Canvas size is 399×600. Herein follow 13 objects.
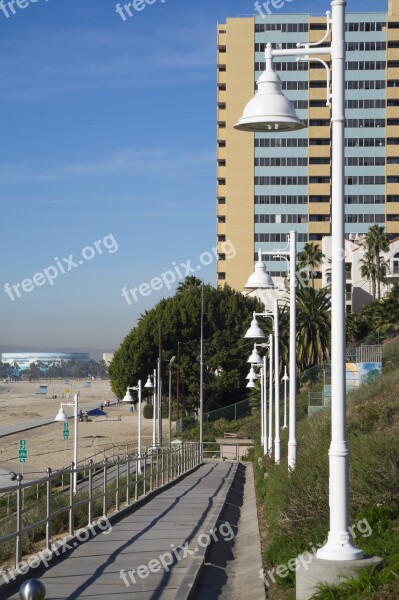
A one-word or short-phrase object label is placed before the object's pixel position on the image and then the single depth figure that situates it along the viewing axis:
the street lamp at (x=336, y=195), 10.91
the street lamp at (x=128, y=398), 50.63
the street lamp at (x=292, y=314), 23.61
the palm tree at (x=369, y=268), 105.62
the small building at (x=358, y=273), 106.69
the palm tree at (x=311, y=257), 111.88
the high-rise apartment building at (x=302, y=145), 130.88
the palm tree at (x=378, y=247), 104.62
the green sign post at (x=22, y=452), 48.28
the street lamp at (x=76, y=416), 41.12
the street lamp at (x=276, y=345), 30.77
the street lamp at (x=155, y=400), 53.55
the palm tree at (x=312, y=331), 83.19
